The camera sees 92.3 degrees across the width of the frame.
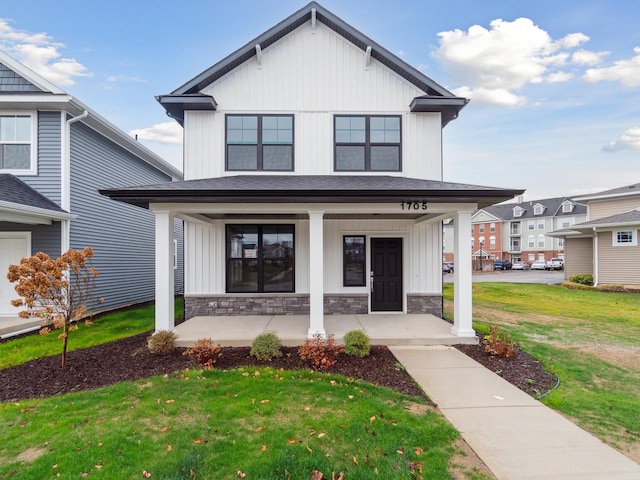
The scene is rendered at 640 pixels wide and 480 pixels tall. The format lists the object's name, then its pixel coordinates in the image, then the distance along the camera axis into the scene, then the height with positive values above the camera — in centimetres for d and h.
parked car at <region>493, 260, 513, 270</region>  4109 -223
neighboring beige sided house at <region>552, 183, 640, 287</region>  1642 +53
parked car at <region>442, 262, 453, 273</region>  3192 -206
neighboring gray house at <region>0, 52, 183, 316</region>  841 +229
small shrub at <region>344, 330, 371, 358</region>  557 -176
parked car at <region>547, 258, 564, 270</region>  3769 -206
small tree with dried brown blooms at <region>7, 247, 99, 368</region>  491 -46
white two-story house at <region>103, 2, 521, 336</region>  852 +261
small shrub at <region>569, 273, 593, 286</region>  1817 -184
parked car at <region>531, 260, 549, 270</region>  3954 -222
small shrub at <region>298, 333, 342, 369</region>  512 -179
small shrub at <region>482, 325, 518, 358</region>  573 -185
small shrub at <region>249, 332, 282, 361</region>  545 -177
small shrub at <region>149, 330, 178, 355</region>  582 -178
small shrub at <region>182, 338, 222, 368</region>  523 -179
